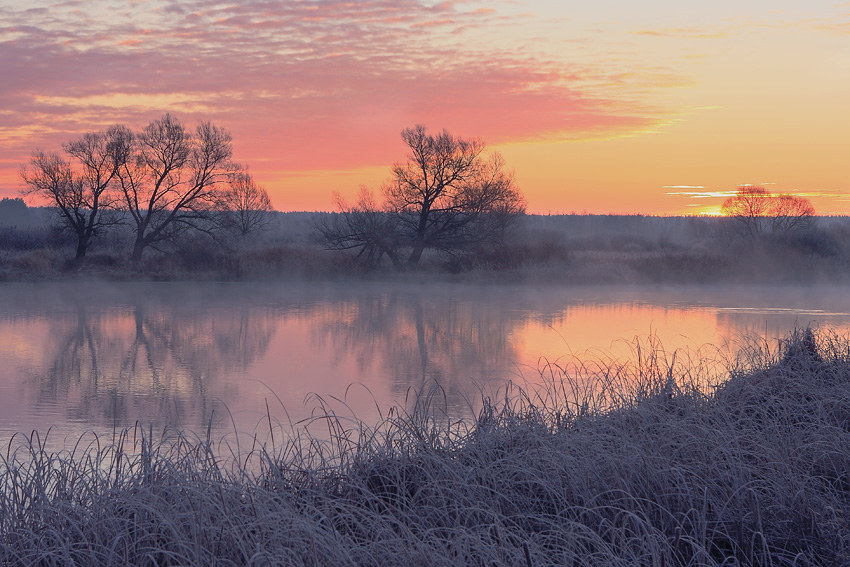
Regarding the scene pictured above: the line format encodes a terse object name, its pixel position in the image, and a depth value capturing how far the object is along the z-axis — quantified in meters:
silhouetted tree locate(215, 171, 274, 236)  62.78
